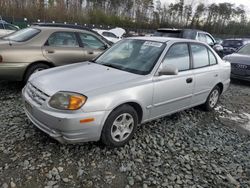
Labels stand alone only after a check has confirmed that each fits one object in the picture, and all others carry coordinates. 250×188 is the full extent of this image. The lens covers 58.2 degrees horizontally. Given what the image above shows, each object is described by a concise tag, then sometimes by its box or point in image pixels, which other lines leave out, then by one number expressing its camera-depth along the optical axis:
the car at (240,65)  7.35
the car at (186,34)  8.80
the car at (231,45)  13.06
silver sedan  2.64
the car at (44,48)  4.54
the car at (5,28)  11.34
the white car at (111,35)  15.44
